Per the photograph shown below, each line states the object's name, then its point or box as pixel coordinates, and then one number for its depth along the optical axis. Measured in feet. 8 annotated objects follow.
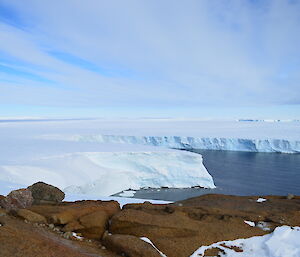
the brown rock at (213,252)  10.61
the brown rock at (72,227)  11.44
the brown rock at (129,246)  9.57
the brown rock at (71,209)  11.88
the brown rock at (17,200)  12.54
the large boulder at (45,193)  15.99
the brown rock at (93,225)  11.52
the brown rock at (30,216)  11.34
